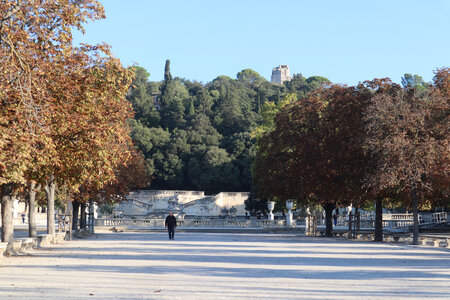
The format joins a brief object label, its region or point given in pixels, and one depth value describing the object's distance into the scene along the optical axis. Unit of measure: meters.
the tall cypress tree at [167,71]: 142.30
